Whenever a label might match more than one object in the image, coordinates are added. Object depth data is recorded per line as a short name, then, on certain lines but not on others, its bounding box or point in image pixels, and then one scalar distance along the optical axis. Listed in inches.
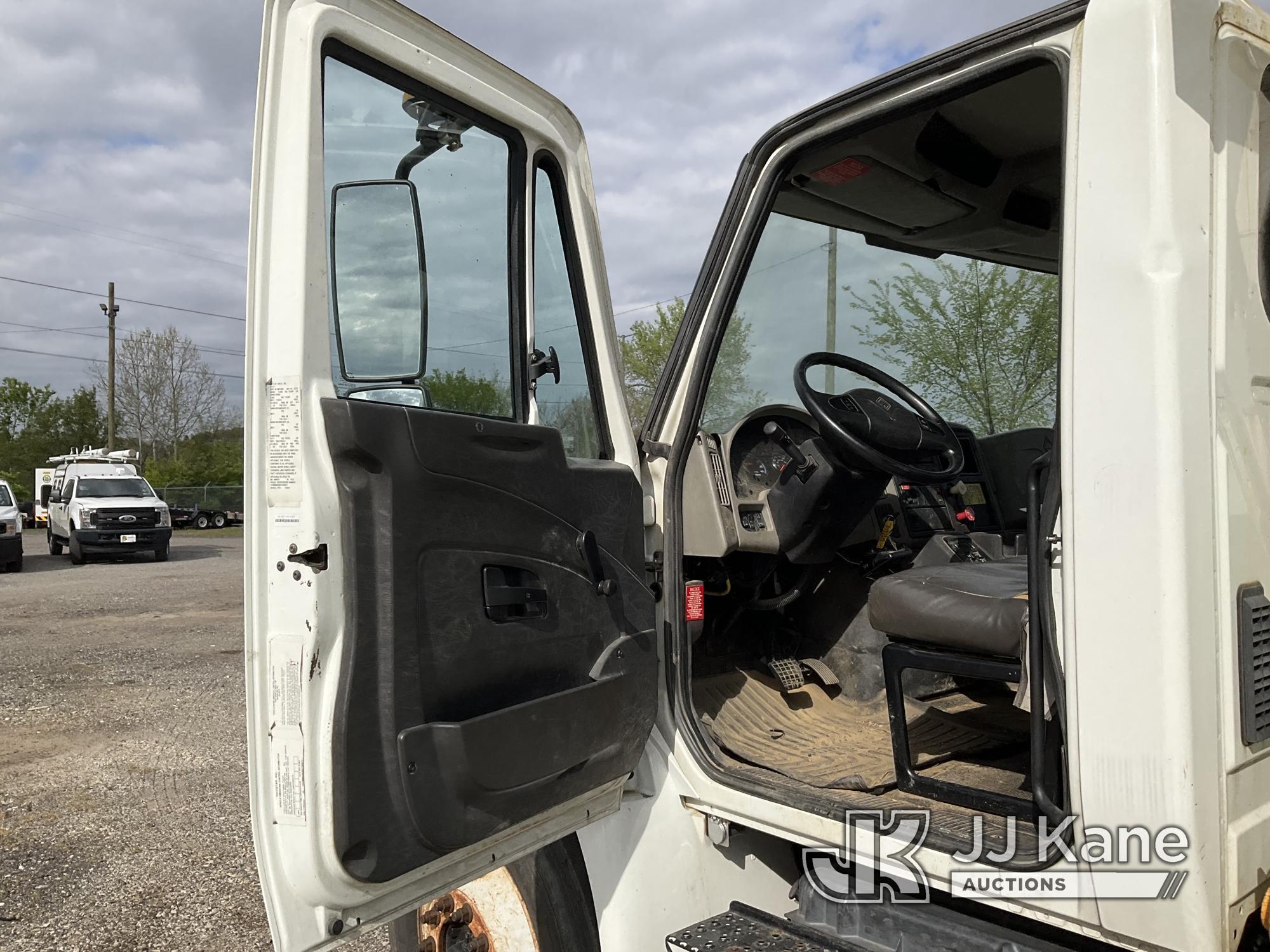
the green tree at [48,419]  1740.9
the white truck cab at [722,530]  57.1
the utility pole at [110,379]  1350.9
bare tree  1482.5
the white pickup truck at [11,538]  660.1
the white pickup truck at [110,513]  740.0
